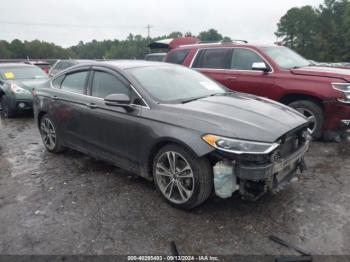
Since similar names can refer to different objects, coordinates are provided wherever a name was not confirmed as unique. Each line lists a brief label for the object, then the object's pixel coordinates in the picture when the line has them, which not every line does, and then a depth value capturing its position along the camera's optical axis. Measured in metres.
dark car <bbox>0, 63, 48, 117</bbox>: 8.76
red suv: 5.57
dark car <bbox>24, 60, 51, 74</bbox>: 17.60
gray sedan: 3.13
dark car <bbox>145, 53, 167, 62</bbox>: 14.17
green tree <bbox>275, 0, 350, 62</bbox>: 57.47
